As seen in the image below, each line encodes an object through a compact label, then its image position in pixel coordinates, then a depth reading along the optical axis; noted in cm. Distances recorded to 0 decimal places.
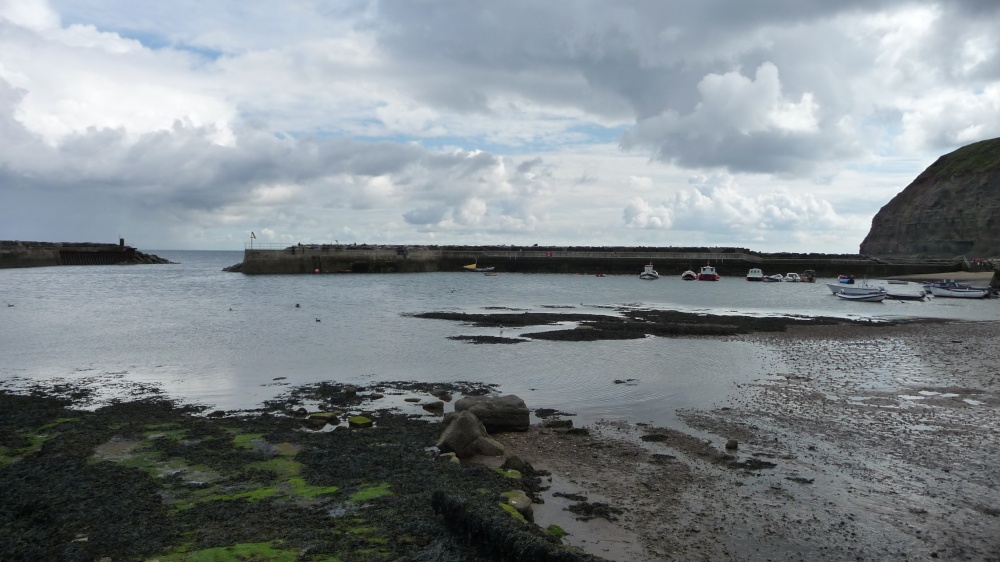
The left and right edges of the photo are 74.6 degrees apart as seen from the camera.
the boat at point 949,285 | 5962
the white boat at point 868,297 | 5525
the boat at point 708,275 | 9012
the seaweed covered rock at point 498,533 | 734
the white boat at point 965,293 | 5825
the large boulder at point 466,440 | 1259
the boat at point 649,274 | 9256
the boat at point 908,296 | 5725
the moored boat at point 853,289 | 5662
